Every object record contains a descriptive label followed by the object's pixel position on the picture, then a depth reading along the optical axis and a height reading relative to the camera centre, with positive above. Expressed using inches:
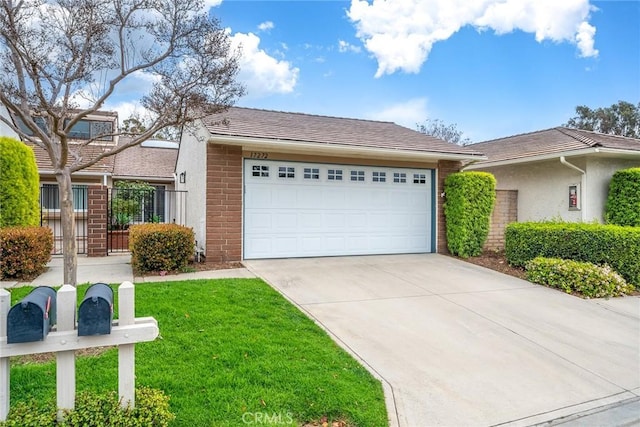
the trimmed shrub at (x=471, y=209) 387.5 -1.2
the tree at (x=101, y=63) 157.9 +70.5
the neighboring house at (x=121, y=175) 525.0 +58.0
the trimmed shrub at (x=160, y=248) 284.8 -29.2
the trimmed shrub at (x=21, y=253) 259.9 -29.9
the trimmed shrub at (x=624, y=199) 369.2 +8.1
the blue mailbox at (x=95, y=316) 86.4 -24.5
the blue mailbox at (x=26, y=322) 81.5 -24.3
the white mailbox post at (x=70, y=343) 83.9 -30.8
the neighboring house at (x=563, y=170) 396.5 +43.3
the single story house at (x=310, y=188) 335.9 +21.0
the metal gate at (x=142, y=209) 496.7 +1.0
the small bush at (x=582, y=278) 275.9 -54.1
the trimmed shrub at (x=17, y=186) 327.6 +22.9
